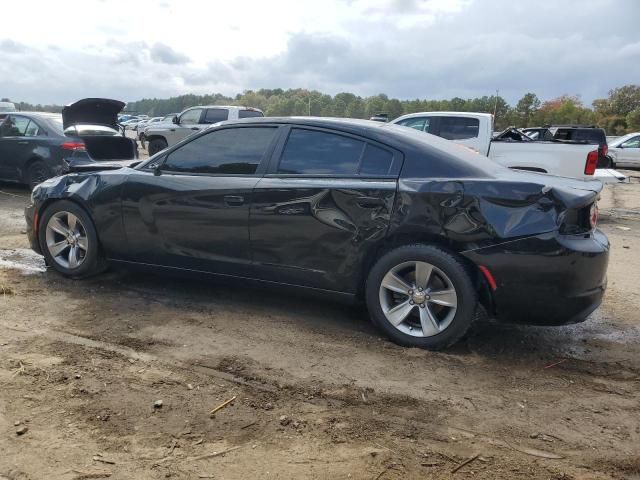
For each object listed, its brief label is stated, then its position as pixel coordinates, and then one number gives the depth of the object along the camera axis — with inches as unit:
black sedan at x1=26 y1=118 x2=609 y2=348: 142.6
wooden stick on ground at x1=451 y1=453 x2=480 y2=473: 101.1
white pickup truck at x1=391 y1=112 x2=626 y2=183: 358.3
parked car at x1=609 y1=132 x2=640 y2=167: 783.7
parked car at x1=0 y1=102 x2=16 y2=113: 1008.1
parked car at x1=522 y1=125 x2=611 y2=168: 598.9
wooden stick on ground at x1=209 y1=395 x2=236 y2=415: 118.0
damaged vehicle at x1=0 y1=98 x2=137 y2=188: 376.8
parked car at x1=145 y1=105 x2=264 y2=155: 693.9
